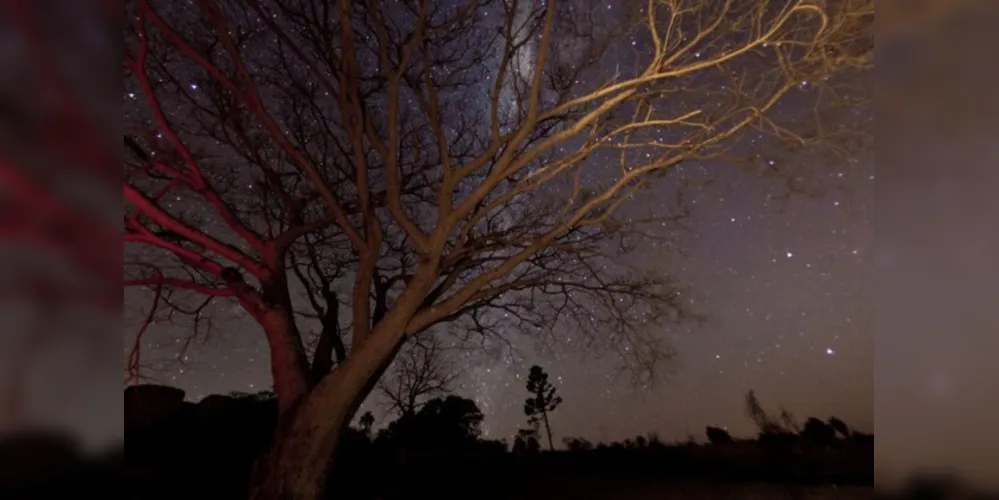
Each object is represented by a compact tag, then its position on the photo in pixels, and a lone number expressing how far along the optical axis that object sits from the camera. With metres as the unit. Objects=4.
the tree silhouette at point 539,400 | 46.00
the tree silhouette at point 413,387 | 27.50
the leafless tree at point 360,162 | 6.45
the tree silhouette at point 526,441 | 28.27
